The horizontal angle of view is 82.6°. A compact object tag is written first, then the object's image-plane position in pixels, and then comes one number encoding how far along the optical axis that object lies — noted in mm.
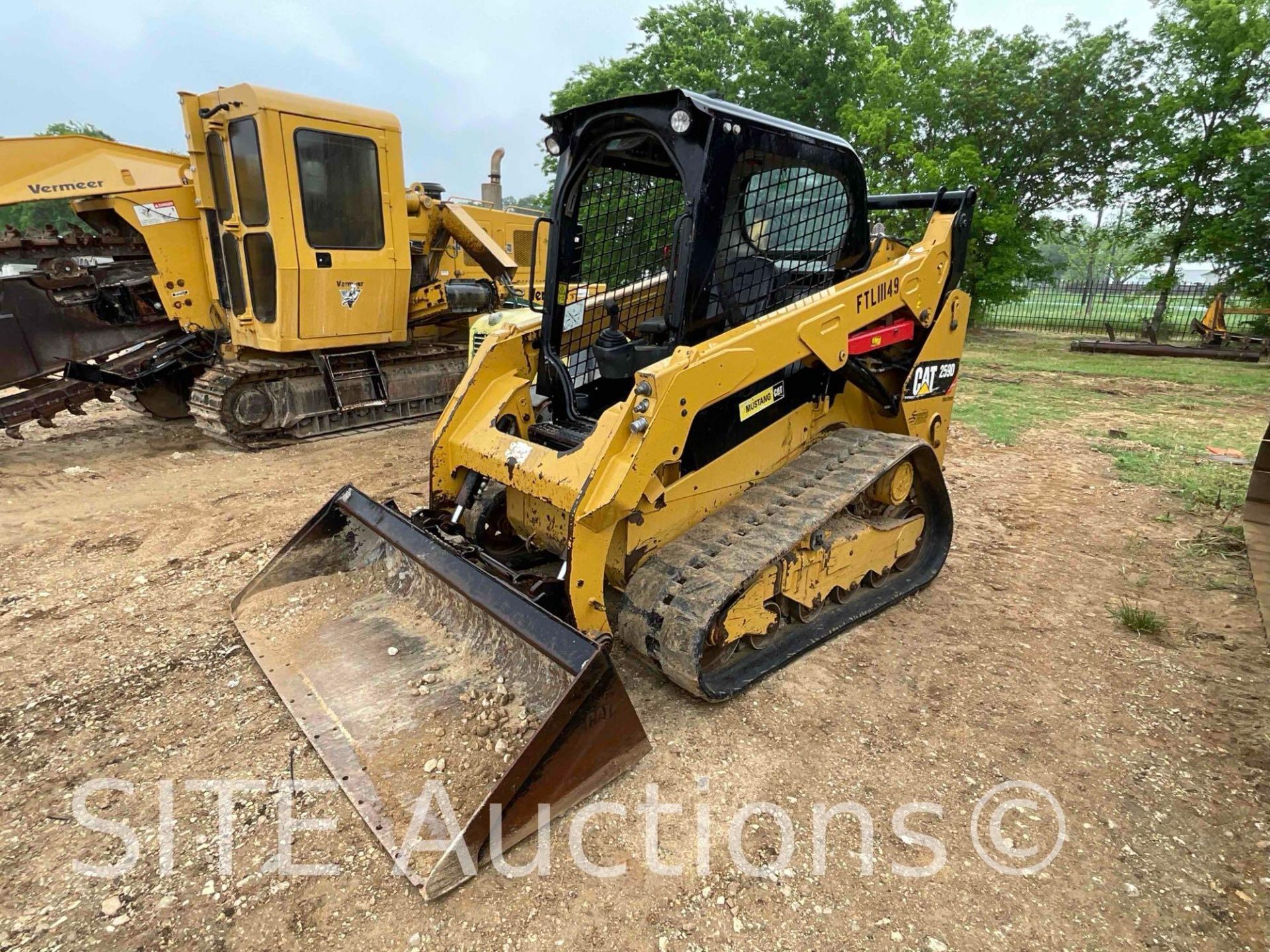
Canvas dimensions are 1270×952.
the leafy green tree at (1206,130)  17016
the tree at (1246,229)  16734
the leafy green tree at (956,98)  18688
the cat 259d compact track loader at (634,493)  2539
